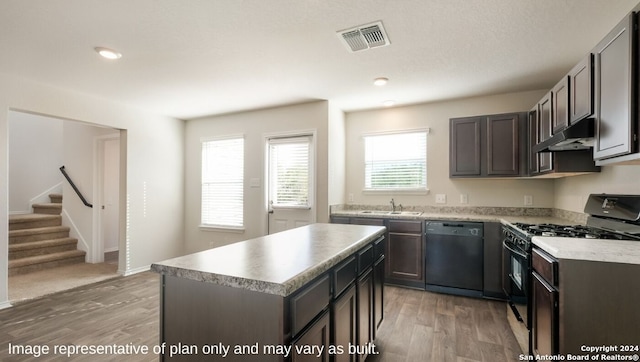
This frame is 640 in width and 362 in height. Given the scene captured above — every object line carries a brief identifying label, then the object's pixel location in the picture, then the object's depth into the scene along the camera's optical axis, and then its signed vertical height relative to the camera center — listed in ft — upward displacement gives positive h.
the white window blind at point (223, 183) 16.08 -0.14
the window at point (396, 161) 14.26 +1.00
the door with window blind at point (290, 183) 14.16 -0.11
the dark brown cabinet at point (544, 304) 5.44 -2.49
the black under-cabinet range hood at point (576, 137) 6.40 +1.01
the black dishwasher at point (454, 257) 11.36 -3.04
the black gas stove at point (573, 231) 6.98 -1.29
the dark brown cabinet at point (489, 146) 11.49 +1.46
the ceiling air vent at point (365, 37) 7.52 +3.92
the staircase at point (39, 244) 14.65 -3.42
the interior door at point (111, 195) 18.22 -0.95
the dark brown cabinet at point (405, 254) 12.25 -3.11
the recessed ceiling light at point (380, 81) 11.09 +3.86
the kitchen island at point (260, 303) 3.78 -1.78
